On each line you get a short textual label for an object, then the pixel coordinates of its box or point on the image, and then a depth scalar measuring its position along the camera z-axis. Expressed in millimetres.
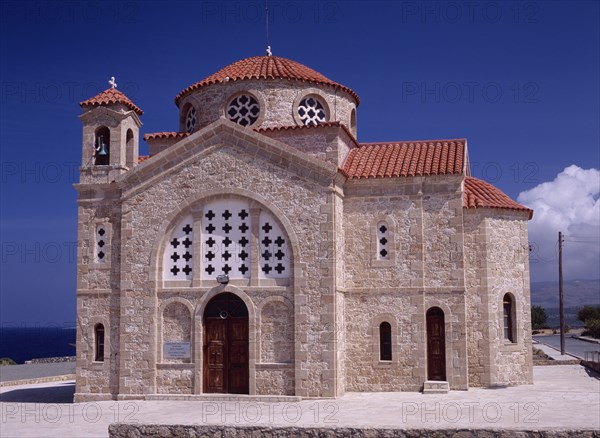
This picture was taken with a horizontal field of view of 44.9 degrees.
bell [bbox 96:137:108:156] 22703
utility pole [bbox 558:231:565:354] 37475
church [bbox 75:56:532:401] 20812
